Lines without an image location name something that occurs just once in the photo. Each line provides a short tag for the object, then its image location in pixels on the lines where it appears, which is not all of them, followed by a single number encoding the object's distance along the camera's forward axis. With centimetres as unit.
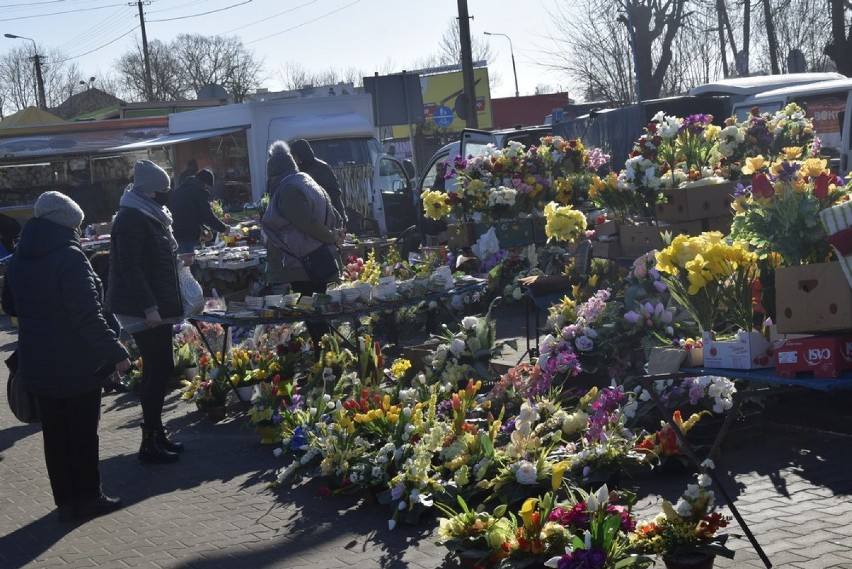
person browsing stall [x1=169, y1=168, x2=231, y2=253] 1386
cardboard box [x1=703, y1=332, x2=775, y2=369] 461
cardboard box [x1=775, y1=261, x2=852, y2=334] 424
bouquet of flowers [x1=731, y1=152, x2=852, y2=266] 461
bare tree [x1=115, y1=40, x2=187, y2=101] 6625
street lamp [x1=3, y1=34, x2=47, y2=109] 6443
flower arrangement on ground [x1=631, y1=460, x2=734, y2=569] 441
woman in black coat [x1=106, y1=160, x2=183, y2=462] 732
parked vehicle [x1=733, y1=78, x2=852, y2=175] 1493
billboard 4047
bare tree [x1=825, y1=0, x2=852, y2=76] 2425
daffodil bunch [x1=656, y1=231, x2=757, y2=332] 486
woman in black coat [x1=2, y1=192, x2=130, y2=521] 645
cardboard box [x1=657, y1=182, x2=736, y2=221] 880
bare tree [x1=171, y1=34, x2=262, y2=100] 6575
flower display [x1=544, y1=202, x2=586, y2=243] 1002
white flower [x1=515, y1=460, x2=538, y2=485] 559
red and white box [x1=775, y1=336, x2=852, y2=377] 425
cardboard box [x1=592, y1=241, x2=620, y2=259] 949
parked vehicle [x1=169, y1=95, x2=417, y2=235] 1889
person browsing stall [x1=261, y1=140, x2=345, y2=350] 892
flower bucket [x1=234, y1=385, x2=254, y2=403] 902
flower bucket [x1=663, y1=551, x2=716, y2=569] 439
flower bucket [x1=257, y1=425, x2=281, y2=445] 780
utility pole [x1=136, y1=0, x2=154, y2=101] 5589
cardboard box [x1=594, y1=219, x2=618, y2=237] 966
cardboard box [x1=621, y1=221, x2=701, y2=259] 888
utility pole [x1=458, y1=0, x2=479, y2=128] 2191
